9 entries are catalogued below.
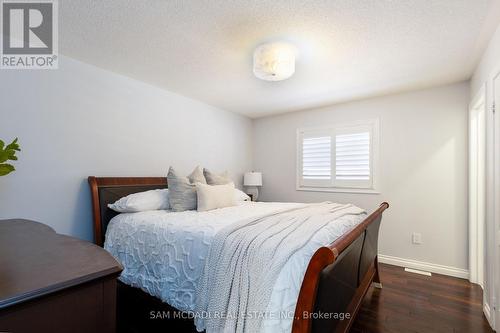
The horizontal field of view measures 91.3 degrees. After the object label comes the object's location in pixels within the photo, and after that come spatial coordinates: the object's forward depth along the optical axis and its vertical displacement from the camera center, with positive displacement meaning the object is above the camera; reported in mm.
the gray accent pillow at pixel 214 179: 3076 -166
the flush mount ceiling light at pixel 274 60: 2006 +895
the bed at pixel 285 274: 1112 -636
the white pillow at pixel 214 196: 2554 -333
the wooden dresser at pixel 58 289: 629 -344
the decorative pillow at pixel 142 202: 2402 -375
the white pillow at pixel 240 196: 3385 -431
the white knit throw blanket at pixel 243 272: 1261 -591
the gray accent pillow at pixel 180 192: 2566 -288
